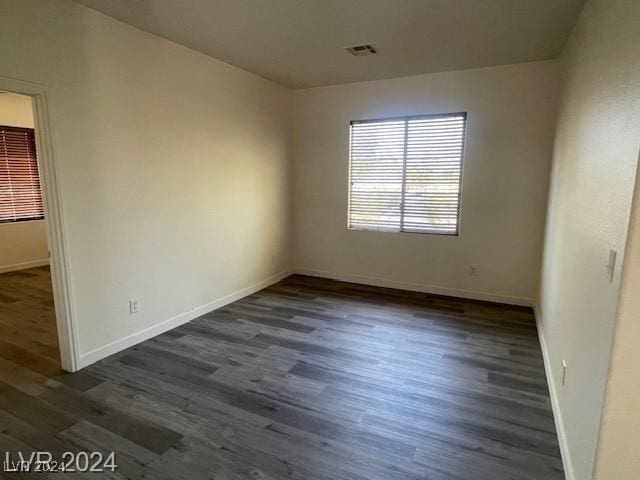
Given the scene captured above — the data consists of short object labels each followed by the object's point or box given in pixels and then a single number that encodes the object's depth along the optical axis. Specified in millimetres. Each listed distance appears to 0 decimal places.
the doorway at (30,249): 2518
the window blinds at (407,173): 4379
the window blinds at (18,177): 5747
